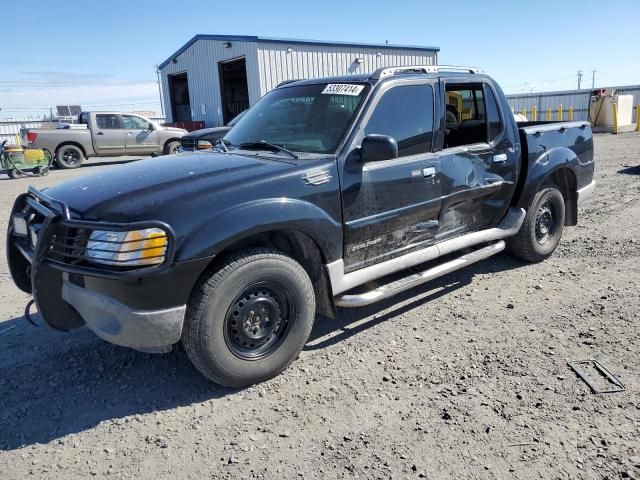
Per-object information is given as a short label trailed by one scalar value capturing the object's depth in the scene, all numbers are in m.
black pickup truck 2.76
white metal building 20.62
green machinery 13.84
